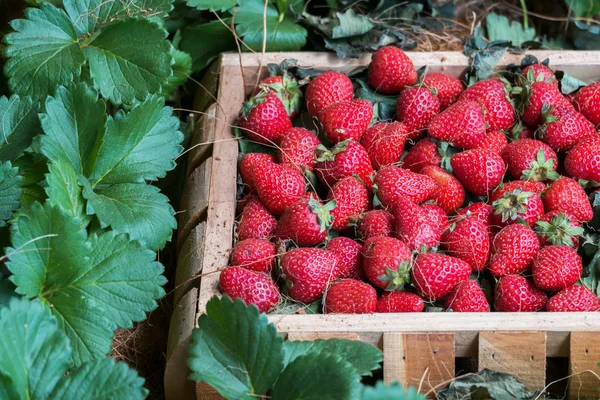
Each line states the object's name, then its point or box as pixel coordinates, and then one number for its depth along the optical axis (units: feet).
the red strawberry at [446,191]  2.76
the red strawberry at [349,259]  2.63
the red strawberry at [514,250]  2.61
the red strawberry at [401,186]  2.71
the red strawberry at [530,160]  2.79
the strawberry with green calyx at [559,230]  2.64
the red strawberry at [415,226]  2.62
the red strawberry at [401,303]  2.54
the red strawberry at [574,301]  2.53
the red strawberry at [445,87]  2.99
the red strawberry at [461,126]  2.83
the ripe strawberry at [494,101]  2.91
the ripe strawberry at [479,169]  2.76
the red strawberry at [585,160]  2.76
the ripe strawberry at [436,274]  2.55
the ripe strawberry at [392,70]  2.98
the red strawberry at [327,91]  2.95
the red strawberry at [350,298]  2.52
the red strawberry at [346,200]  2.72
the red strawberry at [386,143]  2.86
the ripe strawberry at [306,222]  2.63
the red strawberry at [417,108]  2.91
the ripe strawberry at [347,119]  2.86
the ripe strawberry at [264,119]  2.88
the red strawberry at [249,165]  2.79
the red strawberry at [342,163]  2.79
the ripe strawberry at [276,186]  2.72
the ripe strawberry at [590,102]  2.92
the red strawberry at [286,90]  2.97
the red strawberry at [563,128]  2.85
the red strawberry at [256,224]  2.70
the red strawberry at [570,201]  2.70
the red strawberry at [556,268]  2.56
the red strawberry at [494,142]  2.85
